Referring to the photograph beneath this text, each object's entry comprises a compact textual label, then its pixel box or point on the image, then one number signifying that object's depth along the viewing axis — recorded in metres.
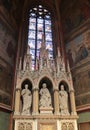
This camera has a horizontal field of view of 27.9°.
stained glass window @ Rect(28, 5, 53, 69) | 12.82
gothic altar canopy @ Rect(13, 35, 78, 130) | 8.39
